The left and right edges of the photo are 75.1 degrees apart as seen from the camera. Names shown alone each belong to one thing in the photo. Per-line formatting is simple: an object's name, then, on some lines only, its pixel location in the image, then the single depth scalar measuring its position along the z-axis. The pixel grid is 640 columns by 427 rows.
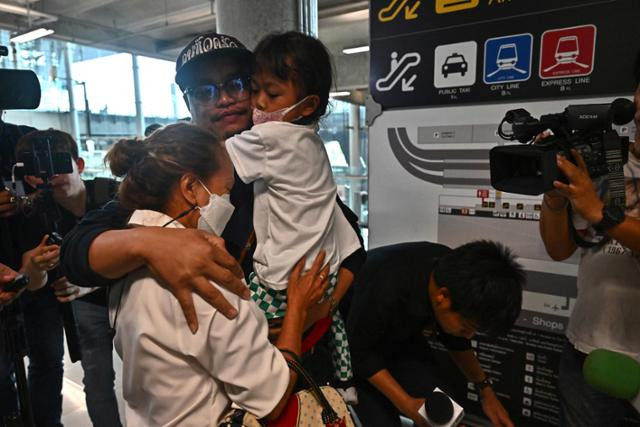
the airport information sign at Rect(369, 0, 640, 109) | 1.65
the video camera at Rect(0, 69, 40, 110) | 1.34
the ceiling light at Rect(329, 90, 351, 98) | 7.20
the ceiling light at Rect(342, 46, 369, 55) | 6.45
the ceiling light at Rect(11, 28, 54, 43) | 4.87
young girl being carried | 1.00
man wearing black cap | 0.76
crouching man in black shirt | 1.32
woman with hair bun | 0.78
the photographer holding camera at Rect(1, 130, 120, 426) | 1.76
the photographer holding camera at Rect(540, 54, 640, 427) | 1.33
